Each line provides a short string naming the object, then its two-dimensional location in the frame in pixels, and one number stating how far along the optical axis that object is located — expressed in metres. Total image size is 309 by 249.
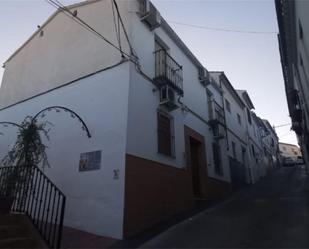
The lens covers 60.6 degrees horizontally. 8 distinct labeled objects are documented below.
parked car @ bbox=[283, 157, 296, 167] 31.36
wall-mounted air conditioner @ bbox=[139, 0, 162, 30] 8.59
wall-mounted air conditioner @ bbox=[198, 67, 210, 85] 12.52
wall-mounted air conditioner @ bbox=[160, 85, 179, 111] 8.26
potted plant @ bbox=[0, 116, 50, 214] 5.79
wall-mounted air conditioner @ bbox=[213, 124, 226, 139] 12.34
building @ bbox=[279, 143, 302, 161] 51.50
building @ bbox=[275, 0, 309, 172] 7.02
